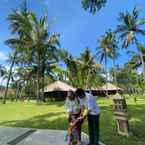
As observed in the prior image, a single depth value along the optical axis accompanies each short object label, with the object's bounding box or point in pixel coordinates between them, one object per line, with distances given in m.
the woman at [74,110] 2.89
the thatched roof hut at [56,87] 17.60
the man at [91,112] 2.81
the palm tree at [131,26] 17.09
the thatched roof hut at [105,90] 22.96
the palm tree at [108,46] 22.76
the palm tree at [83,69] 17.82
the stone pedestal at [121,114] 3.78
